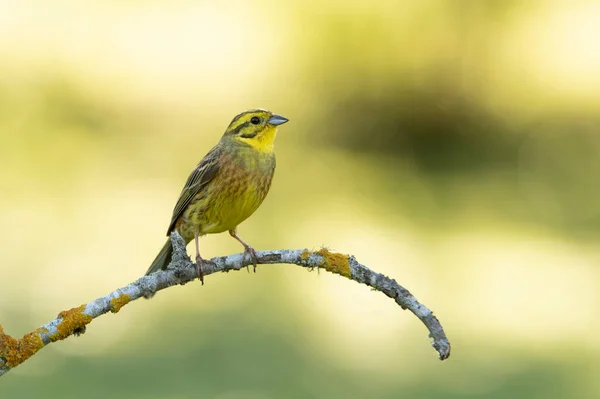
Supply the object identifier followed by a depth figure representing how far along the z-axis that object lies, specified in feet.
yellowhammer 25.43
